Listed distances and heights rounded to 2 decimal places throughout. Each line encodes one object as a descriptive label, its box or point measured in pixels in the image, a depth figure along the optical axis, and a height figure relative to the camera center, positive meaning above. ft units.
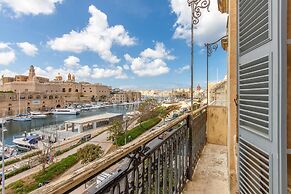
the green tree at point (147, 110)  73.48 -8.15
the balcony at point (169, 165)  1.83 -1.76
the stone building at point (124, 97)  163.64 -0.85
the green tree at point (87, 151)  31.35 -13.37
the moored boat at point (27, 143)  51.45 -18.37
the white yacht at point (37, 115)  97.13 -13.99
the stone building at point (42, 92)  101.70 +3.77
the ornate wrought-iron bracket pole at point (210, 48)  10.96 +4.03
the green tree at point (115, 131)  48.41 -13.14
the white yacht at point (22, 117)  91.23 -14.62
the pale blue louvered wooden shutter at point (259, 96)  1.94 +0.00
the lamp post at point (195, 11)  6.97 +4.54
